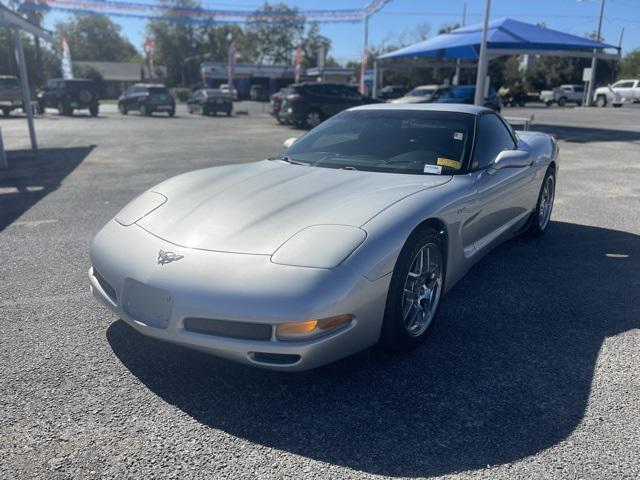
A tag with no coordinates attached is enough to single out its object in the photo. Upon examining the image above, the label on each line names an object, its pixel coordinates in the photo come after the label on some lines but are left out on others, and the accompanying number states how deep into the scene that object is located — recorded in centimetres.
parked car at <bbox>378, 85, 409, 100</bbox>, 4022
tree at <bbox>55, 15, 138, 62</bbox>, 10438
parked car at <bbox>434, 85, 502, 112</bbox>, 2003
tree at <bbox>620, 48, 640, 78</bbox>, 6447
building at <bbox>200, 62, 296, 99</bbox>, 5853
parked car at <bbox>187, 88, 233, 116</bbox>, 2816
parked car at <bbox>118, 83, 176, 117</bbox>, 2715
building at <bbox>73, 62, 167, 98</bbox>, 7200
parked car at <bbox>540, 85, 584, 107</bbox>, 4575
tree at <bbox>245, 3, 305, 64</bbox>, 9500
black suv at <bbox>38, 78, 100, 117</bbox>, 2717
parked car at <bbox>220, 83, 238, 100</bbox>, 5052
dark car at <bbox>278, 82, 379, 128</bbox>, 1930
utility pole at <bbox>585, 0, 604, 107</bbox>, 4151
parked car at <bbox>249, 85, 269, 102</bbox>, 5456
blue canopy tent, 1791
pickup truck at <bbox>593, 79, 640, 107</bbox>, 3947
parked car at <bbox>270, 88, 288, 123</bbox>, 2144
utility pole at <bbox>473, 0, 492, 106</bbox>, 1673
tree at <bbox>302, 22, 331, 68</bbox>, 9588
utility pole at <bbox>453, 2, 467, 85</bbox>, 2593
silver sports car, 238
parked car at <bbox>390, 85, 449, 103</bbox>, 2088
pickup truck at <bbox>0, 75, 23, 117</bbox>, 2589
